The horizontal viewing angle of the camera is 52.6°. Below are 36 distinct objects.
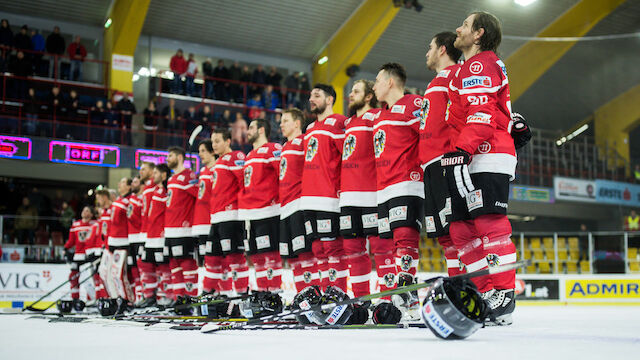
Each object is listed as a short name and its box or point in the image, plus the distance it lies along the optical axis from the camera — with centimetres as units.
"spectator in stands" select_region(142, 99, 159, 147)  1574
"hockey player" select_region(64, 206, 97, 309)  1031
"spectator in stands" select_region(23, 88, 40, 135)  1333
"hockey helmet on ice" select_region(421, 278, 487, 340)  275
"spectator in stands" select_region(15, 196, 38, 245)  1215
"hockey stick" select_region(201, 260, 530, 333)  269
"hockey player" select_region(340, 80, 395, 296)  475
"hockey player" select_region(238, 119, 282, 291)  577
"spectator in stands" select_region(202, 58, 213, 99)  1786
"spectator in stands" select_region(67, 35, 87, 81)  1677
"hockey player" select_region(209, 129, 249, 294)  628
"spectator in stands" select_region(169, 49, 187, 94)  1748
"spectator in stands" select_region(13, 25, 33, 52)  1575
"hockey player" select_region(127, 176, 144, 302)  838
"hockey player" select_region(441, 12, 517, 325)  350
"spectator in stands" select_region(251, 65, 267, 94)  1873
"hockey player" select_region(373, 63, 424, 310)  425
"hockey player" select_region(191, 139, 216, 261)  679
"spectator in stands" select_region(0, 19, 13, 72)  1549
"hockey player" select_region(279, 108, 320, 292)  520
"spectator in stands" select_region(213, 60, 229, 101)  1797
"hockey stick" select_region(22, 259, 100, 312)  869
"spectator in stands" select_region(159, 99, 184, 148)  1503
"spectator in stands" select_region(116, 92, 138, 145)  1539
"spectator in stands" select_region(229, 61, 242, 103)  1812
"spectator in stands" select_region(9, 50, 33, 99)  1460
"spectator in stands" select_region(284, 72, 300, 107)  1877
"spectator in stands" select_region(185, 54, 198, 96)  1759
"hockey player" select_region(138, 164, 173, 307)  767
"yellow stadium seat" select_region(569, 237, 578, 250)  1243
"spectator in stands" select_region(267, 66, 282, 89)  1902
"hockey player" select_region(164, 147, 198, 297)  718
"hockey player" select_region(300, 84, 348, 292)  484
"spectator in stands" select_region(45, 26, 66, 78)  1647
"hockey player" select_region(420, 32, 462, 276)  378
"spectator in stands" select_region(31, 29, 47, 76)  1591
